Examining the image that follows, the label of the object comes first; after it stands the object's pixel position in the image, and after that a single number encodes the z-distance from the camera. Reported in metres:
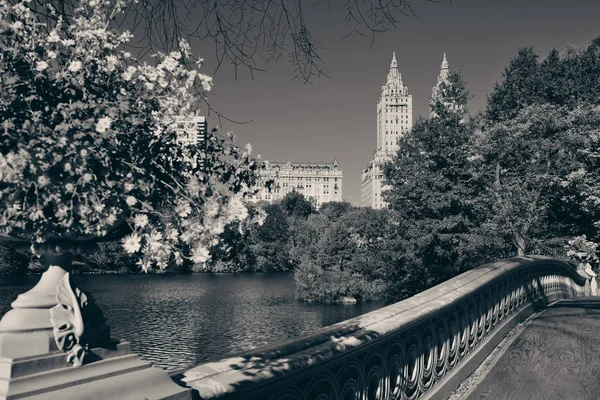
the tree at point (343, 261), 45.25
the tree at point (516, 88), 41.00
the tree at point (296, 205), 107.69
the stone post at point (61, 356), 1.53
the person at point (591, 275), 17.69
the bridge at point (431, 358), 2.14
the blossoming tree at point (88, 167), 1.62
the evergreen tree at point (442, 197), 30.80
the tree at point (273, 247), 83.00
